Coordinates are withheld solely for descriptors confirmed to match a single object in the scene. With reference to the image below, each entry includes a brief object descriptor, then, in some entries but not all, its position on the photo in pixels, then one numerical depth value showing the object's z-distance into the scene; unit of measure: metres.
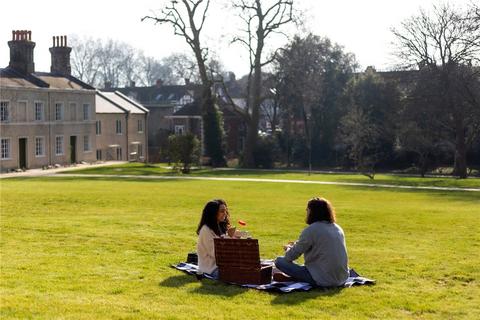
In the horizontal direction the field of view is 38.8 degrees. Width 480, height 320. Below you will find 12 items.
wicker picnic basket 9.85
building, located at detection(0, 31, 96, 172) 48.34
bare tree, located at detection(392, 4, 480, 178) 43.69
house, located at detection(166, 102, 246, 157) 77.75
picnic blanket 9.54
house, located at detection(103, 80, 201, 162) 92.50
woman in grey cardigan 9.69
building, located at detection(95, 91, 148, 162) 63.62
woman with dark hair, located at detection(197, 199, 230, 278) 10.41
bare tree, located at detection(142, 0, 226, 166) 54.69
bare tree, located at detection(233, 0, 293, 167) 54.69
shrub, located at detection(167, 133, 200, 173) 48.09
